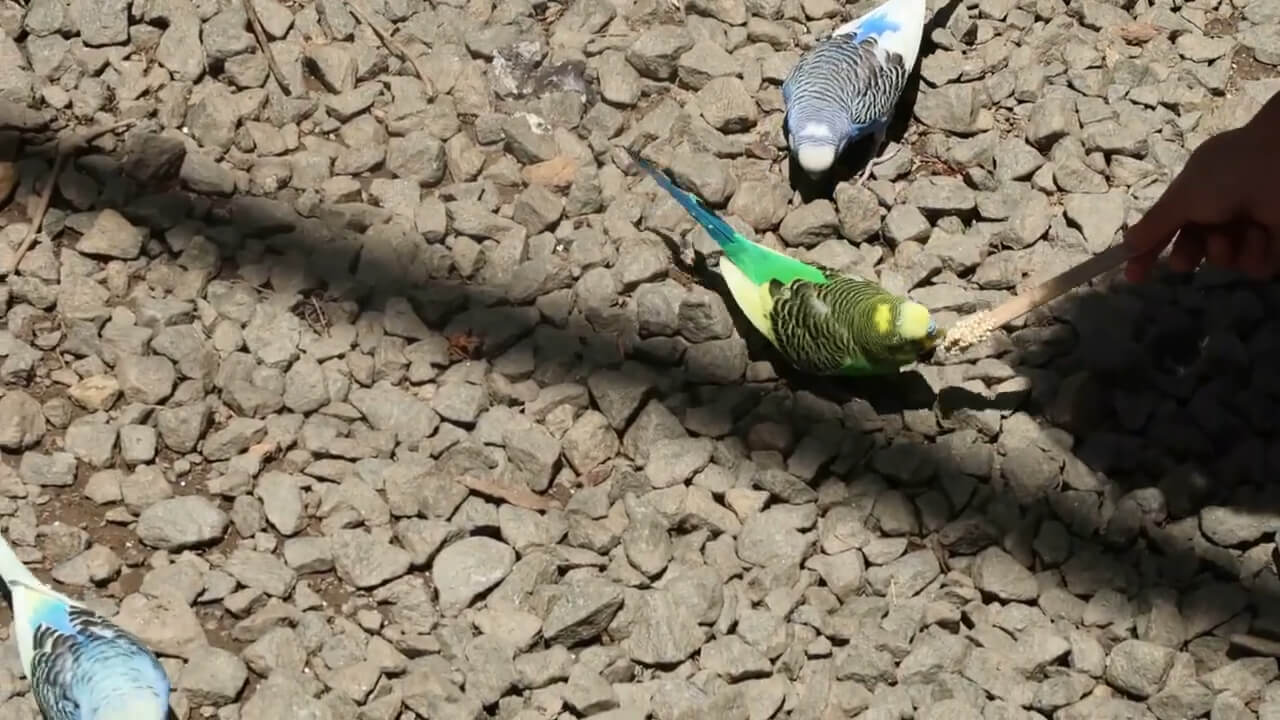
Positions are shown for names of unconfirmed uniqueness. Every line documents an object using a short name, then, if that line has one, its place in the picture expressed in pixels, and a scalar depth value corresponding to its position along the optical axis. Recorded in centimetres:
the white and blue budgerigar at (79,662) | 267
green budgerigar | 312
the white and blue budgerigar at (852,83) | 358
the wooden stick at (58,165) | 346
